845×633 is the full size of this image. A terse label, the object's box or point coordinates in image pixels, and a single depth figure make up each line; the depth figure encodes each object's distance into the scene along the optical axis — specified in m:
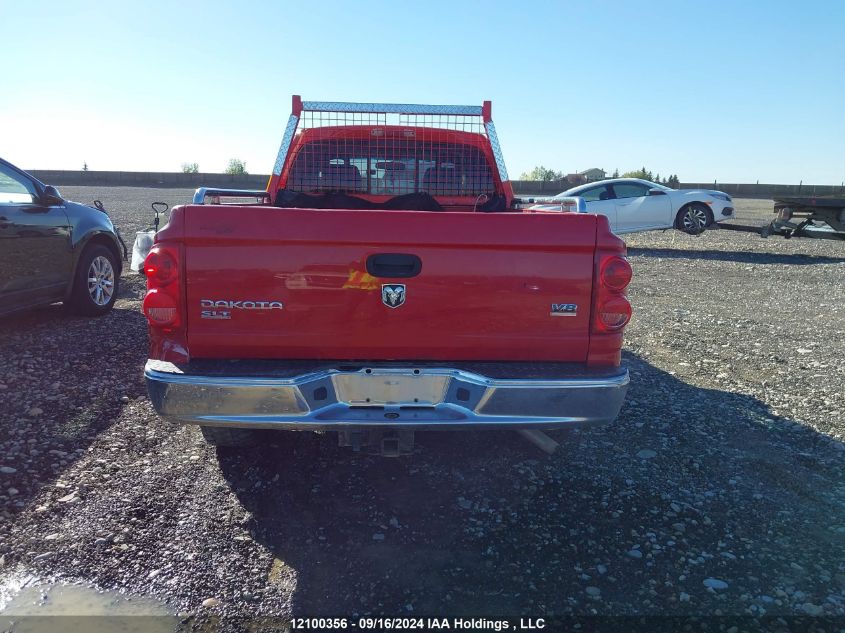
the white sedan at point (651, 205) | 13.95
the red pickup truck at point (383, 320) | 2.88
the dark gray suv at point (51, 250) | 5.76
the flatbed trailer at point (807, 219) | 14.07
